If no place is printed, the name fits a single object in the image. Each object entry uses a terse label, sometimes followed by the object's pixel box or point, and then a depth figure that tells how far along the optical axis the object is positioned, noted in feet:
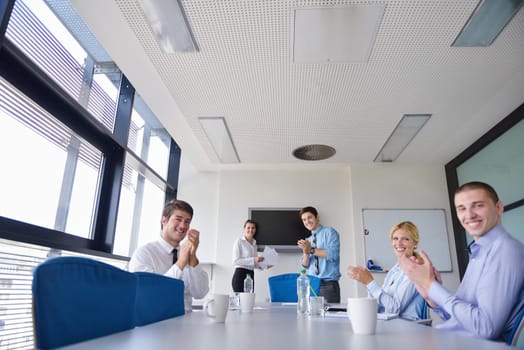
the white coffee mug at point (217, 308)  3.97
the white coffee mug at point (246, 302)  5.63
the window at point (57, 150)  6.95
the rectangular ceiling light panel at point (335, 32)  7.66
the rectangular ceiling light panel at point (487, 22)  7.46
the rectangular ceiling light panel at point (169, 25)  7.64
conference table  2.59
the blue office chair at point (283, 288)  10.50
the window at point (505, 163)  12.03
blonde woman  6.31
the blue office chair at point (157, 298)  4.14
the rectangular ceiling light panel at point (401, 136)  12.63
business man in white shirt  6.75
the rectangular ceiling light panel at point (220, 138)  13.00
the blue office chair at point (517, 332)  3.69
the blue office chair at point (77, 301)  2.55
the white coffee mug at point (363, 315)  3.26
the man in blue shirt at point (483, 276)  3.83
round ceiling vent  15.46
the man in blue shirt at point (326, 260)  10.67
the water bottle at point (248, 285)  9.36
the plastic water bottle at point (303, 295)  5.82
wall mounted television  17.17
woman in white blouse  13.97
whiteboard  16.31
